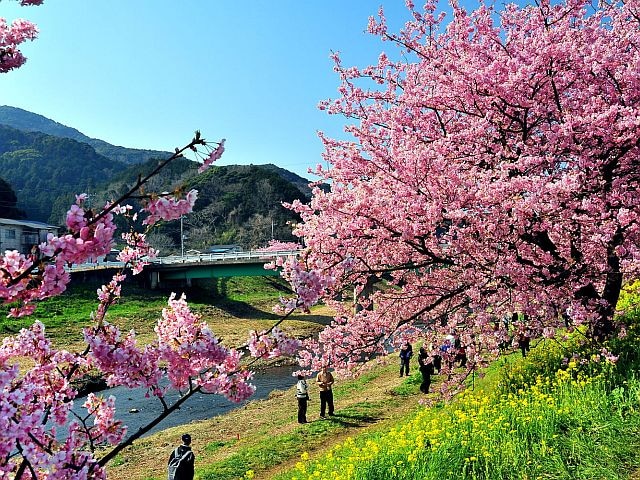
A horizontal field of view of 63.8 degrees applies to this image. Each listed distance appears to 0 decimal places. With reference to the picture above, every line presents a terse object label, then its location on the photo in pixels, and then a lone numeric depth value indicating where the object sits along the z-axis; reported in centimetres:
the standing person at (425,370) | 1639
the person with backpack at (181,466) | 949
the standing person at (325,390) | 1576
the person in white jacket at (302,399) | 1529
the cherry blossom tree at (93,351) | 270
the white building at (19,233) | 6309
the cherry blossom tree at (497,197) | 754
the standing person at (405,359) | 2047
